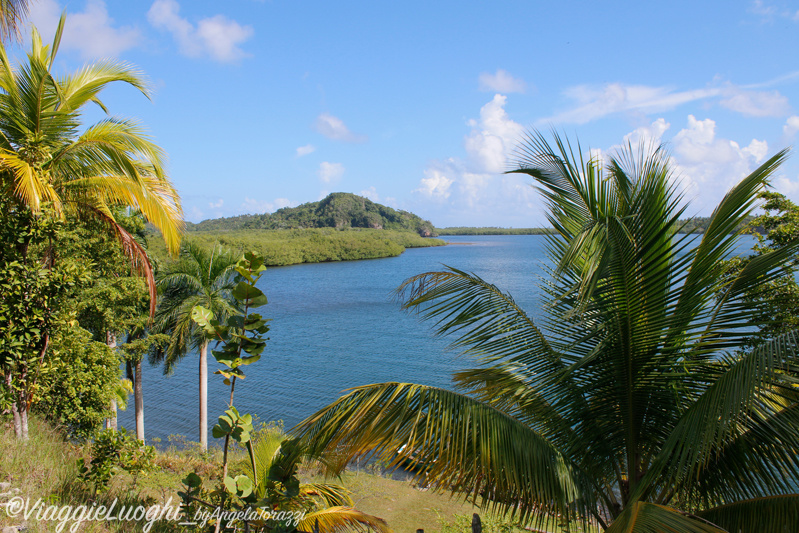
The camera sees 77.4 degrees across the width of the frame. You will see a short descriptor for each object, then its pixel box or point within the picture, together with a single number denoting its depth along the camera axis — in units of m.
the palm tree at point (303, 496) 3.95
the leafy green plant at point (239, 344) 3.25
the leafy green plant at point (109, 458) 5.88
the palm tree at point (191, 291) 15.31
